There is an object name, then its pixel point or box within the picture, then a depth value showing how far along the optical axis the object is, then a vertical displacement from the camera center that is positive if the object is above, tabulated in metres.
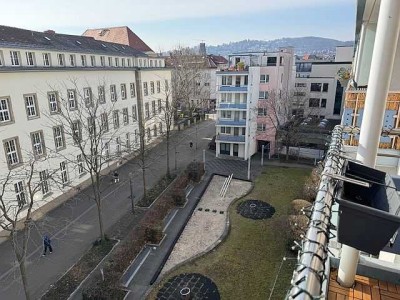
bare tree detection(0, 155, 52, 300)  19.94 -8.50
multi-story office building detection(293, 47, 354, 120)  49.09 -4.17
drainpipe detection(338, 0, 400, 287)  4.52 -0.21
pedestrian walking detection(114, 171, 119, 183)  29.42 -10.76
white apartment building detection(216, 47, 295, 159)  34.34 -4.07
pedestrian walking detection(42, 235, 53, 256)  18.23 -10.64
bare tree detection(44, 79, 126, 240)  24.06 -4.53
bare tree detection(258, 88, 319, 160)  35.53 -6.68
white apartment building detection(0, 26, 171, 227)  20.58 -2.71
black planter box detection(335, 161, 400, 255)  2.55 -1.41
